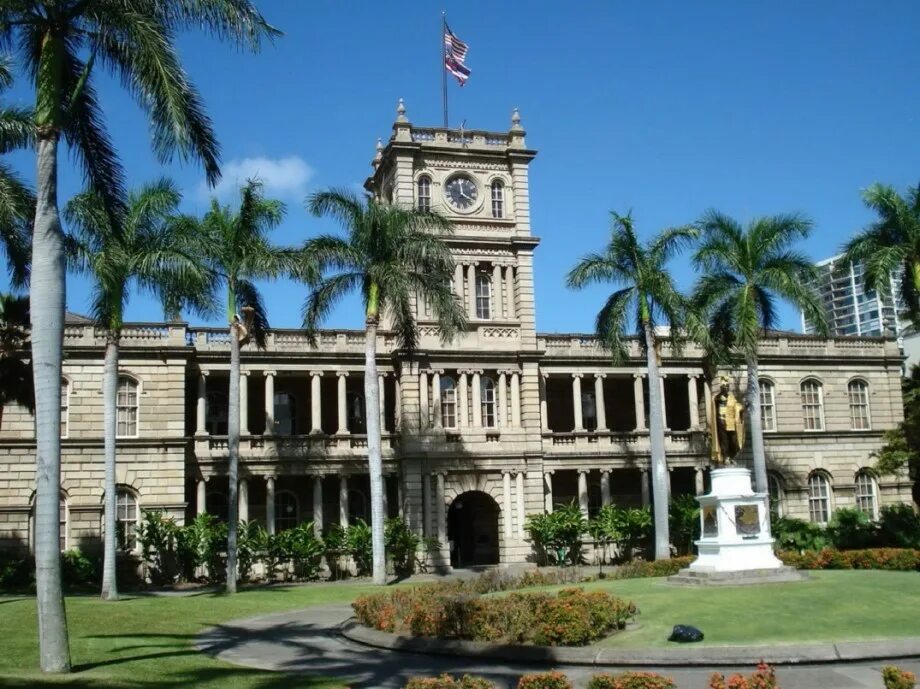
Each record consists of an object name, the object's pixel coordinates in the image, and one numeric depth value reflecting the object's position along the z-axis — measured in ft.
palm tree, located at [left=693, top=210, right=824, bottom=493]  118.11
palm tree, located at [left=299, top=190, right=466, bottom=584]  105.19
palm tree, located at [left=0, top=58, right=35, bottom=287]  80.69
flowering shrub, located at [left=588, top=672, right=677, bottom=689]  36.50
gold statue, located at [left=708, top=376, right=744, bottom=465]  86.12
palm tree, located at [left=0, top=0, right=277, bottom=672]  47.24
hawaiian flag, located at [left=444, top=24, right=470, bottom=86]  135.33
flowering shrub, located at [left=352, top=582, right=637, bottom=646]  54.34
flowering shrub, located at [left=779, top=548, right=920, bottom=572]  89.51
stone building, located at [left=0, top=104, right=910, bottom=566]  122.42
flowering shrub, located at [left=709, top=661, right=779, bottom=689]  35.01
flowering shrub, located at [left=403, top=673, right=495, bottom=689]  35.54
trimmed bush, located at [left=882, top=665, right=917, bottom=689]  35.27
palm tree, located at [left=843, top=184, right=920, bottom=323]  113.50
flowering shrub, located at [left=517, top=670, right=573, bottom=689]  37.11
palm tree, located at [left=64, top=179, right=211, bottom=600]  91.35
